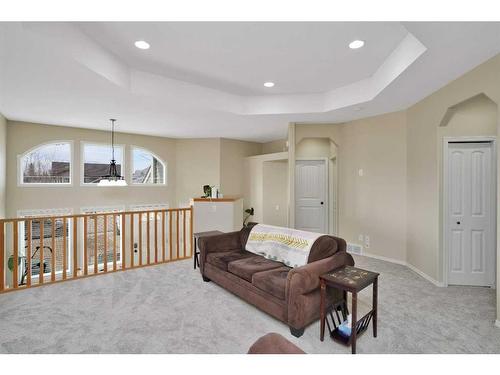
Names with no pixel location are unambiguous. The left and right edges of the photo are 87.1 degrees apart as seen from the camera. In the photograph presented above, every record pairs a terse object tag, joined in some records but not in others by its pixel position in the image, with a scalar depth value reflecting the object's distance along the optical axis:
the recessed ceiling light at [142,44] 2.74
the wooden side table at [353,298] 1.99
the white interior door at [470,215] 3.34
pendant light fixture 4.93
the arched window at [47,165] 5.43
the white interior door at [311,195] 5.61
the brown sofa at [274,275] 2.25
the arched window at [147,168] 6.85
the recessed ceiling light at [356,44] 2.71
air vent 4.88
